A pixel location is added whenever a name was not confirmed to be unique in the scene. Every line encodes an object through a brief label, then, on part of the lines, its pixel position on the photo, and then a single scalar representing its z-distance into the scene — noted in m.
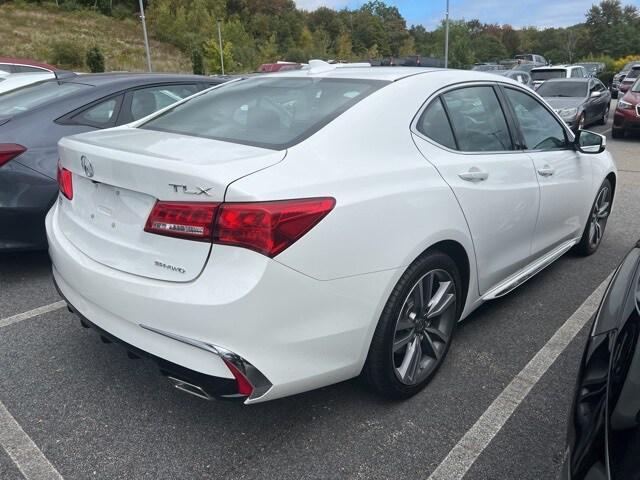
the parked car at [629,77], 19.54
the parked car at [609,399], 1.24
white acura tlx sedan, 1.89
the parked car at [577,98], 11.74
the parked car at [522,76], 18.22
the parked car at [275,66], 19.78
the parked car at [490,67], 26.29
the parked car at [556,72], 18.52
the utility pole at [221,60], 42.76
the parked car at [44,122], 3.61
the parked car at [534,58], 38.72
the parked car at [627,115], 11.61
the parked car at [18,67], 10.87
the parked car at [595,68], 31.79
